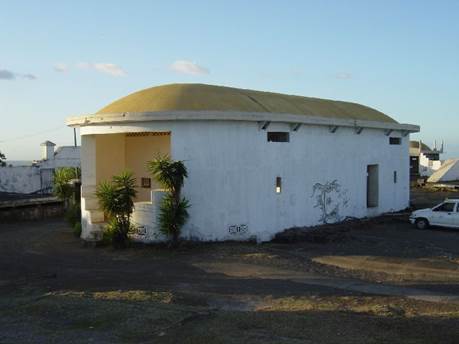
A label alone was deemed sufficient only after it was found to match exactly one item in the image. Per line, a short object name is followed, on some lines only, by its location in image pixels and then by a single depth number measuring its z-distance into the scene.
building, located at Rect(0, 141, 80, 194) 42.66
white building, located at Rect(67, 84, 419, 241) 18.16
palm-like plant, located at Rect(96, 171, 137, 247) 17.66
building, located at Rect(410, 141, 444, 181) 60.73
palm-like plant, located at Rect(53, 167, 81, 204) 23.94
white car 22.28
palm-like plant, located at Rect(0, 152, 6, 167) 49.38
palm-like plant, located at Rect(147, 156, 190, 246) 17.09
